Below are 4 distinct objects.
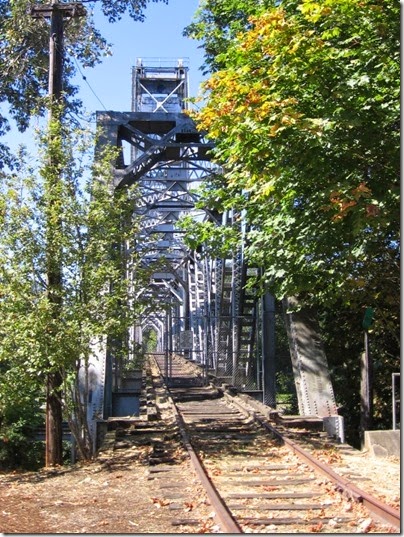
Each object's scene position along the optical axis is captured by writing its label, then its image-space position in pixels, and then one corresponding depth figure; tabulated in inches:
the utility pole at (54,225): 435.2
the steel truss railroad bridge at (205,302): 530.3
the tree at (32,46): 573.0
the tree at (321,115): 290.0
